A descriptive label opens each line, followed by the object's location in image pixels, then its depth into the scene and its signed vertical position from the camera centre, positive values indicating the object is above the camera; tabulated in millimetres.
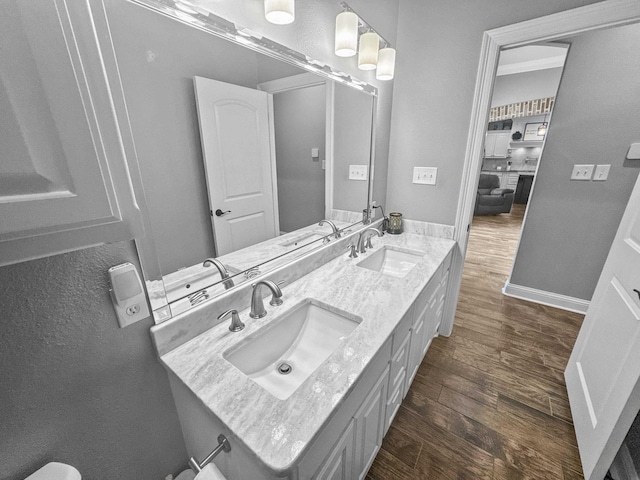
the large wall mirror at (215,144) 728 +46
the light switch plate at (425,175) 1890 -130
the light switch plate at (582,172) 2174 -130
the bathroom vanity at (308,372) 622 -594
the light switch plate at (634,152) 1951 +25
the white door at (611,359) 1044 -879
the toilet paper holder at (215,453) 646 -699
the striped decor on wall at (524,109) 5586 +1010
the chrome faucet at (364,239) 1659 -503
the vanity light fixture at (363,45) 1200 +550
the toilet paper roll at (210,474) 620 -715
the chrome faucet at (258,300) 939 -504
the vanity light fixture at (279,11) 867 +466
